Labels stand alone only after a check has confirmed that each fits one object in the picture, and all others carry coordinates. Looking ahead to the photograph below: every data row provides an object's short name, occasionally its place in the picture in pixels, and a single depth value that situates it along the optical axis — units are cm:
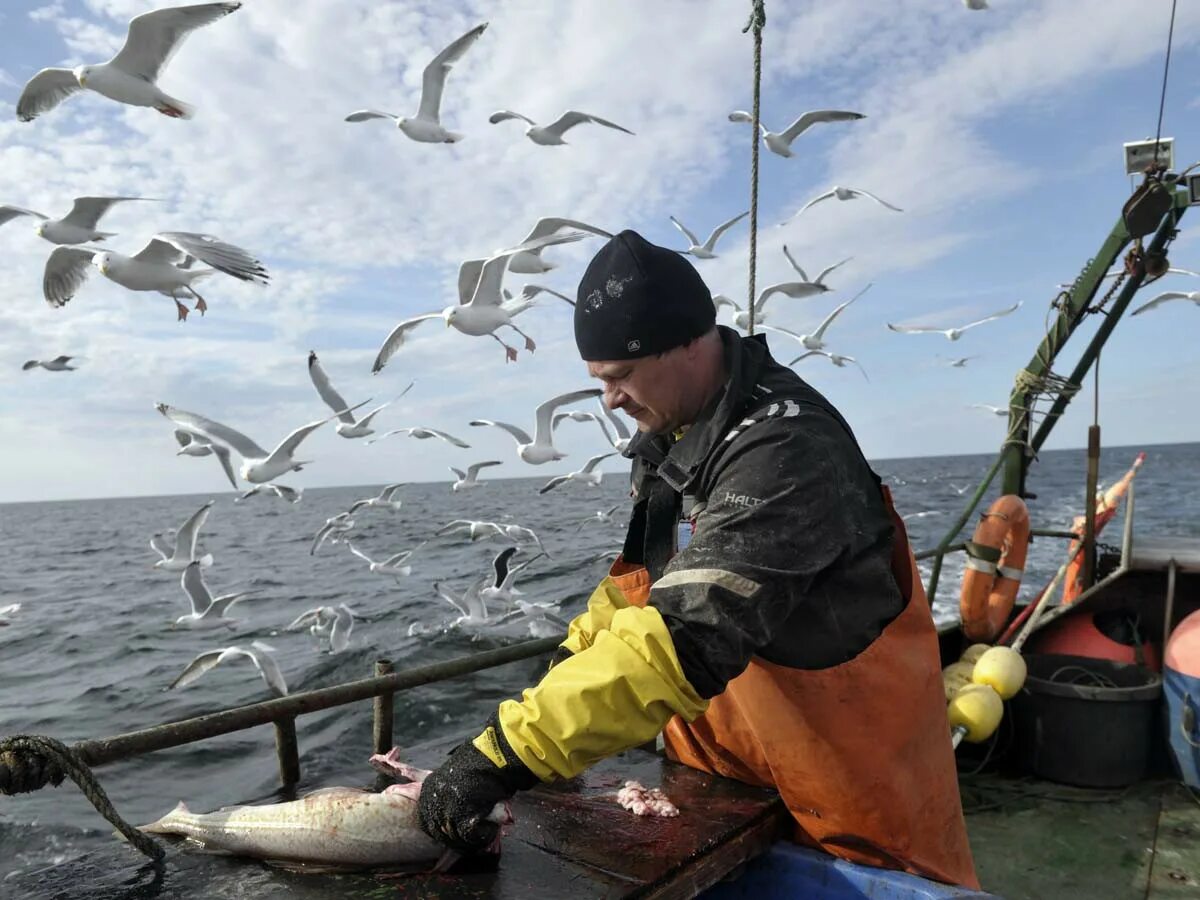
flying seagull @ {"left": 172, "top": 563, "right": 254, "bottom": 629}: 1084
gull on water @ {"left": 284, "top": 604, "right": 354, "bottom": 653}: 1178
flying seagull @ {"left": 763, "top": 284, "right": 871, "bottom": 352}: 1051
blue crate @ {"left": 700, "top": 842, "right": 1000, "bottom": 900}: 216
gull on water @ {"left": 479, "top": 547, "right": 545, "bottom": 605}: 1118
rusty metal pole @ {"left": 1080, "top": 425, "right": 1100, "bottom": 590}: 538
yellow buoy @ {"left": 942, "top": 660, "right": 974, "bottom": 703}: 478
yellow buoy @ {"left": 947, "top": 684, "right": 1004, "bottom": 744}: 437
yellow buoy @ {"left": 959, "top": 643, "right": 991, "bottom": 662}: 526
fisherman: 181
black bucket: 456
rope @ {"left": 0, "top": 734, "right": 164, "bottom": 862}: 221
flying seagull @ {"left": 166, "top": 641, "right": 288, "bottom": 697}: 654
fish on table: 228
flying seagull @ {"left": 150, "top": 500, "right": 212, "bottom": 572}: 1059
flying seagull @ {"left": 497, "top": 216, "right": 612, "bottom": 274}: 708
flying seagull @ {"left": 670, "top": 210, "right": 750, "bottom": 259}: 998
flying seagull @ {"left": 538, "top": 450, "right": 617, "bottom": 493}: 1122
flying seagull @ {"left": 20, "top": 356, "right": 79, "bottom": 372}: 1029
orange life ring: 575
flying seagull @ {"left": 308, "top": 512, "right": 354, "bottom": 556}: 1480
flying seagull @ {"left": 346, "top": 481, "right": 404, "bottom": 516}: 1362
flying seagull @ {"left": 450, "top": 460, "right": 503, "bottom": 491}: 1303
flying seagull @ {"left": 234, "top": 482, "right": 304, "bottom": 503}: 1148
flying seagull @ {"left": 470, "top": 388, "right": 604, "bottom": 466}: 898
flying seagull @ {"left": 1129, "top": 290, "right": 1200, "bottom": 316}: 853
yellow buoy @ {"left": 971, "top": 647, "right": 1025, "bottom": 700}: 462
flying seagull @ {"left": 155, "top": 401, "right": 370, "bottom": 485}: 829
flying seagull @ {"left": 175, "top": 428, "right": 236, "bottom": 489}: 949
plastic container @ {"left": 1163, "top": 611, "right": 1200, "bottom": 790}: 433
